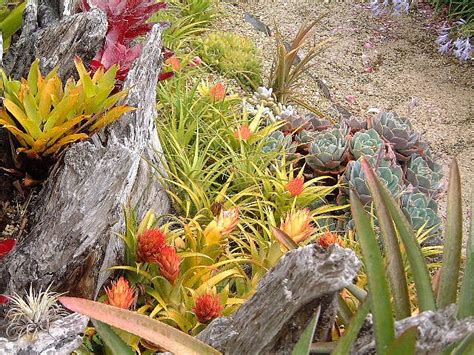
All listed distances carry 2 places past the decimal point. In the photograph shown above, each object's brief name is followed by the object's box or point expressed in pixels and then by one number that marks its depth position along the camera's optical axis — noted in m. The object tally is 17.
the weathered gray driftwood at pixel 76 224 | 1.90
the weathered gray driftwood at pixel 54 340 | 1.52
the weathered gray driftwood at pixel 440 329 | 1.19
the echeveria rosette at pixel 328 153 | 3.23
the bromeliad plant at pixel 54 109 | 1.92
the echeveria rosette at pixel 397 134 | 3.50
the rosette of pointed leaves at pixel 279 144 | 3.22
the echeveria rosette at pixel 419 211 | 3.00
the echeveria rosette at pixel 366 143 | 3.26
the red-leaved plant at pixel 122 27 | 2.50
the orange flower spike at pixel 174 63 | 3.36
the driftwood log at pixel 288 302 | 1.31
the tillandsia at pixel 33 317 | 1.56
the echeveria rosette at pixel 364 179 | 3.01
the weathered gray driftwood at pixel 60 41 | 2.29
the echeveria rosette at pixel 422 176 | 3.34
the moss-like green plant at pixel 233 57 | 4.16
